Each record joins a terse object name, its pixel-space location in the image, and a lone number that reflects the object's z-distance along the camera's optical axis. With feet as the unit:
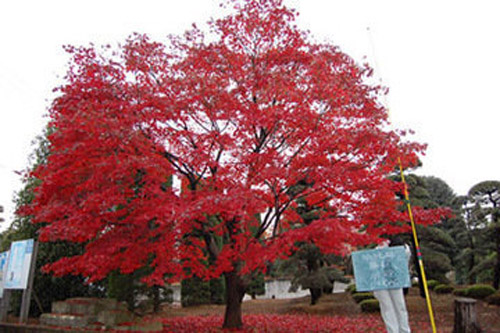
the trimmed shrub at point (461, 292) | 38.50
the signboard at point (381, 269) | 18.45
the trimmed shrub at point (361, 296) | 42.73
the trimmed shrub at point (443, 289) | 42.79
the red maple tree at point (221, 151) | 21.45
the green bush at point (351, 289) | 51.40
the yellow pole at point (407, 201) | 20.26
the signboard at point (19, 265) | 29.07
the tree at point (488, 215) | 40.50
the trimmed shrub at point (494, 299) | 34.02
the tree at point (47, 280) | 35.70
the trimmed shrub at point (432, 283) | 46.93
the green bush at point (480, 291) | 36.96
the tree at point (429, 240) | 43.04
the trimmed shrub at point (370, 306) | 37.58
